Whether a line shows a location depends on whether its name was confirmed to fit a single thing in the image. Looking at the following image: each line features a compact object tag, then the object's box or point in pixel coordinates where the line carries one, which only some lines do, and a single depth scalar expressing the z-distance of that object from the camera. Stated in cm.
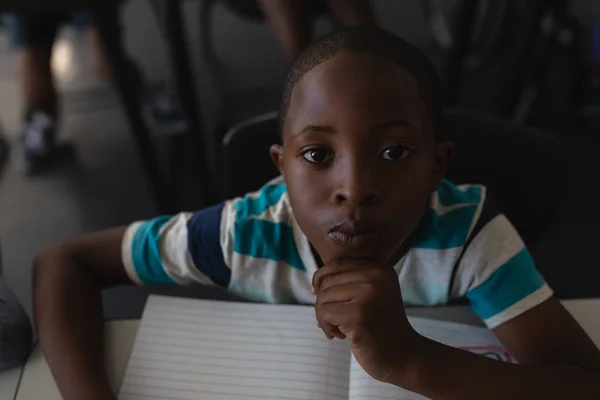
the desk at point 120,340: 72
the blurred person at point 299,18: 115
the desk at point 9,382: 71
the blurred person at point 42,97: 204
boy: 63
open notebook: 70
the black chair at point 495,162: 89
